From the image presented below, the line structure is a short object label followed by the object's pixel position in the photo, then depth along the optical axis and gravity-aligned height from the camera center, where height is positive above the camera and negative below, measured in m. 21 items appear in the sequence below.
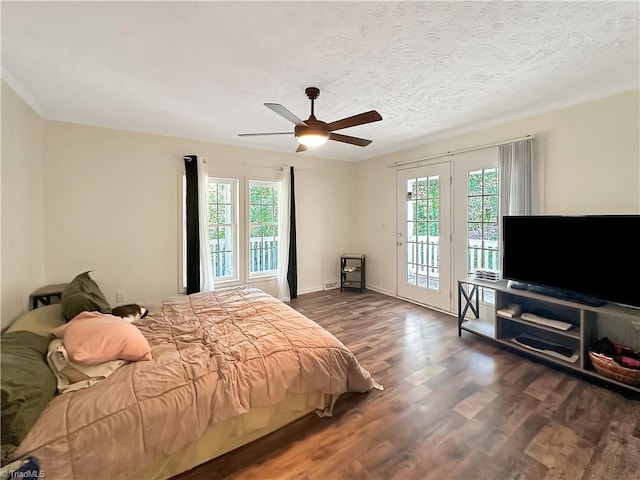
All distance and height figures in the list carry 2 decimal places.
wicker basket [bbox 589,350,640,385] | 2.12 -1.09
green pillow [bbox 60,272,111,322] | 2.13 -0.51
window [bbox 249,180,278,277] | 4.58 +0.15
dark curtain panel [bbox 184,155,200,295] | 3.88 +0.16
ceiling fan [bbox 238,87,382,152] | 2.14 +0.94
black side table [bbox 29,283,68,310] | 2.74 -0.58
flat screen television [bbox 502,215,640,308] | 2.22 -0.19
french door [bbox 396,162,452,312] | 4.00 +0.01
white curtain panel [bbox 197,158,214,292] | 3.92 +0.14
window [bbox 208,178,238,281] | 4.27 +0.16
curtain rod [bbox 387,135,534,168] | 3.15 +1.16
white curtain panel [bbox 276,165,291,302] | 4.66 +0.13
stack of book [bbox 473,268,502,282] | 3.21 -0.47
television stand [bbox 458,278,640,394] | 2.39 -0.89
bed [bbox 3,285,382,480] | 1.25 -0.88
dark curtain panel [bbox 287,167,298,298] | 4.75 -0.31
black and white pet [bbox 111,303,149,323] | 2.38 -0.67
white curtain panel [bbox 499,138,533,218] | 3.03 +0.67
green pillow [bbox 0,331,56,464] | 1.14 -0.71
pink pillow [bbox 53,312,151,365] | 1.57 -0.63
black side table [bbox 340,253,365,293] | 5.25 -0.71
